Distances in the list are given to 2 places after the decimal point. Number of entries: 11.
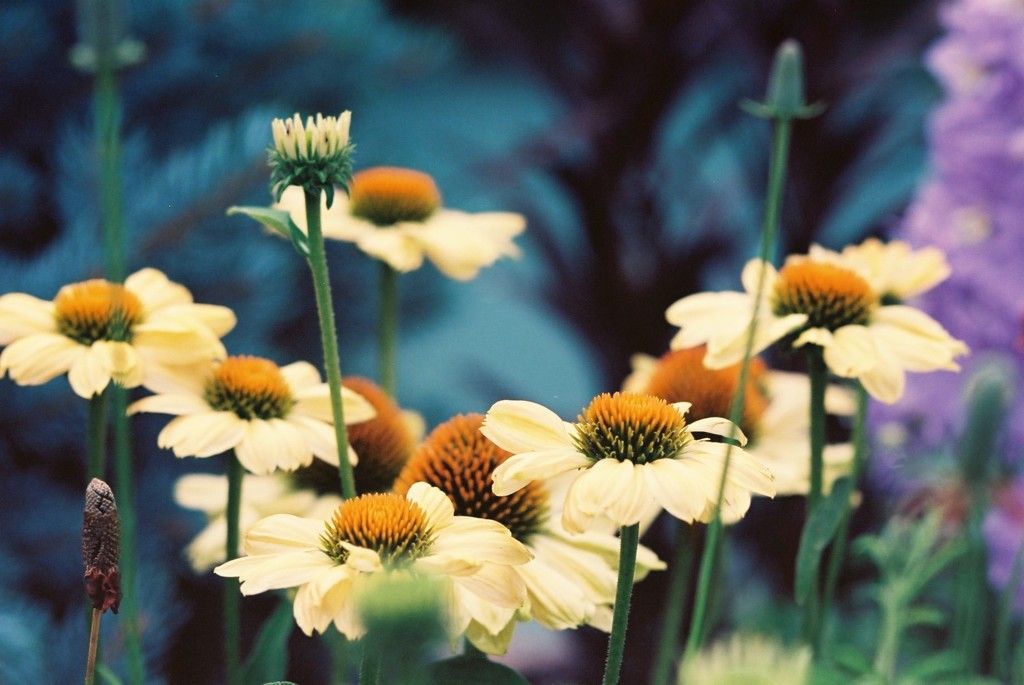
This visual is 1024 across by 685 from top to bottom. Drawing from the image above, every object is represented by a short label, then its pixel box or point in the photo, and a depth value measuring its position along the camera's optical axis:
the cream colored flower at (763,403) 1.09
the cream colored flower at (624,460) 0.90
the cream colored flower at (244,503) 1.04
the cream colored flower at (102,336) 0.98
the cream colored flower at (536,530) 0.95
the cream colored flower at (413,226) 1.15
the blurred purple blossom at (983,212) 1.41
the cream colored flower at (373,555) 0.89
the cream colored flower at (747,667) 0.79
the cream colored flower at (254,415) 0.99
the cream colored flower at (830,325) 1.02
